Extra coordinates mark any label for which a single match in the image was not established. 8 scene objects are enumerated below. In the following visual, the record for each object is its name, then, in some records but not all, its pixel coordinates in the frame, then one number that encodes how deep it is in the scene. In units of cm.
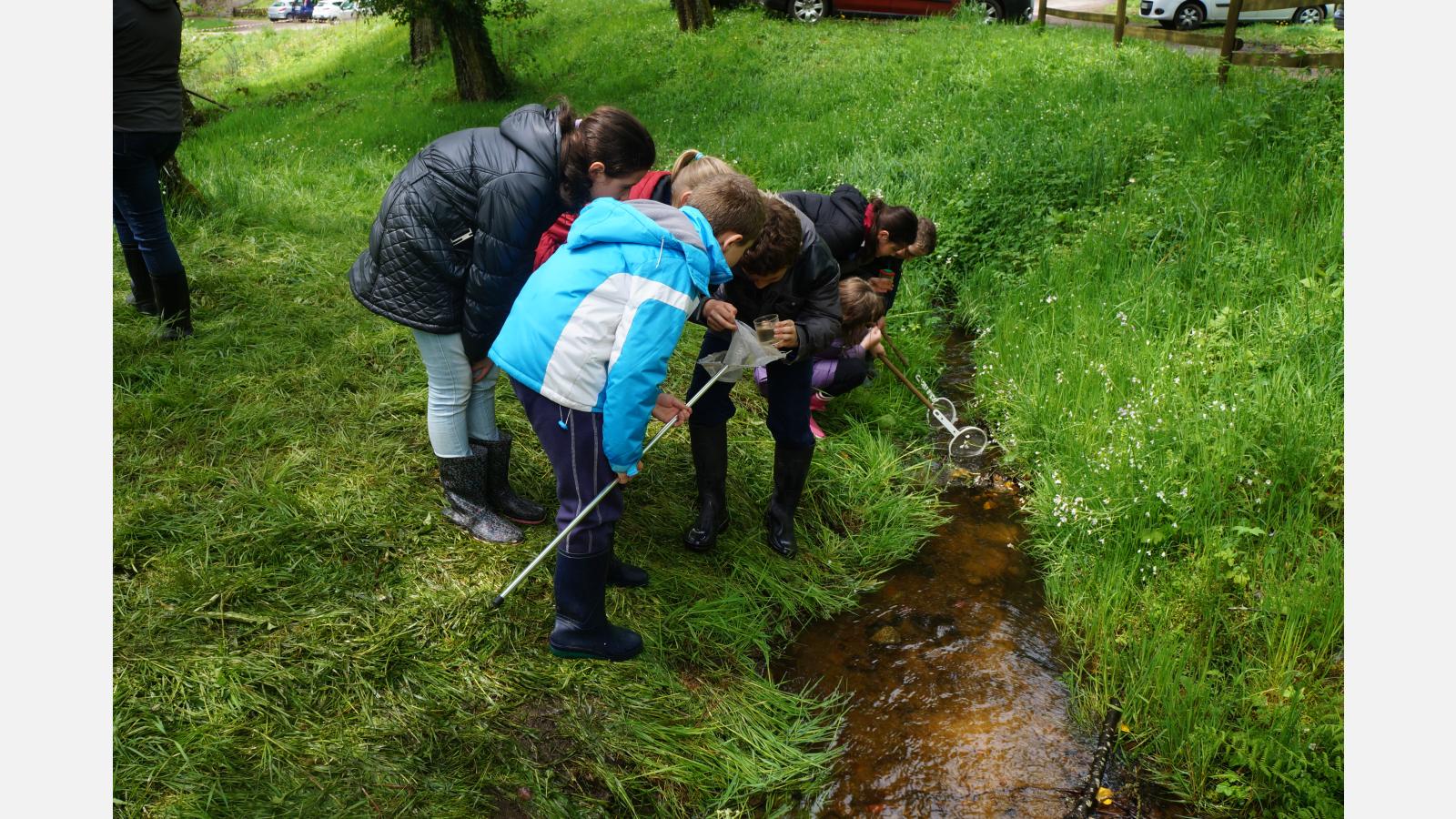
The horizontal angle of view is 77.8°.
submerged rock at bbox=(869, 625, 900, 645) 343
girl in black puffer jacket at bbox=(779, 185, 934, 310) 393
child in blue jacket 244
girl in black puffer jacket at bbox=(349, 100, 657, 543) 271
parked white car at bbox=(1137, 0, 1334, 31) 1456
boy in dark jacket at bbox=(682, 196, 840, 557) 310
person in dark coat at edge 403
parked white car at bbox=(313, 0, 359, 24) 2578
